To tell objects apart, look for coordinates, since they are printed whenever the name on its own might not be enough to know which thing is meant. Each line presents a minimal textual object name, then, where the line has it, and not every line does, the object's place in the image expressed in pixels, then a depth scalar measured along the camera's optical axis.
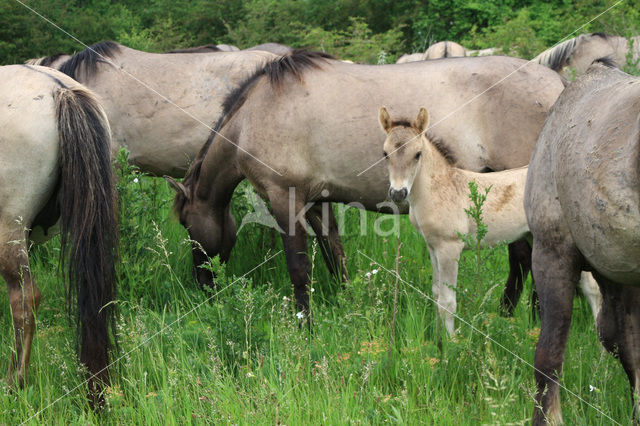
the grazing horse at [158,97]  14.25
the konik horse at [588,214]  4.82
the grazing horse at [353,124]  10.98
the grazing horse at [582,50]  18.45
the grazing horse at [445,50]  25.09
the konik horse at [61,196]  7.55
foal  9.49
